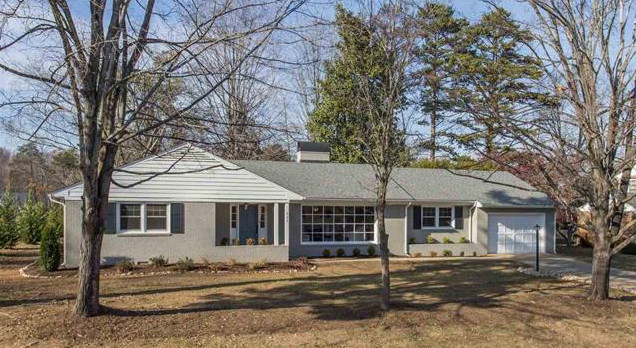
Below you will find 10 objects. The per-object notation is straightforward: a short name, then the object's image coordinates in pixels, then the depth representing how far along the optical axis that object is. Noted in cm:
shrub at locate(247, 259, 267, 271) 1759
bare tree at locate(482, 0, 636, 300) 1085
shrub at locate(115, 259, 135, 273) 1628
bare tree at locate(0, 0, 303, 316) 790
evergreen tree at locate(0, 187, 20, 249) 2286
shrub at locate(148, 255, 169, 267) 1742
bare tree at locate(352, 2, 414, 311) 964
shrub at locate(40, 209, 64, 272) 1617
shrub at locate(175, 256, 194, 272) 1692
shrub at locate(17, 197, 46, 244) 2702
